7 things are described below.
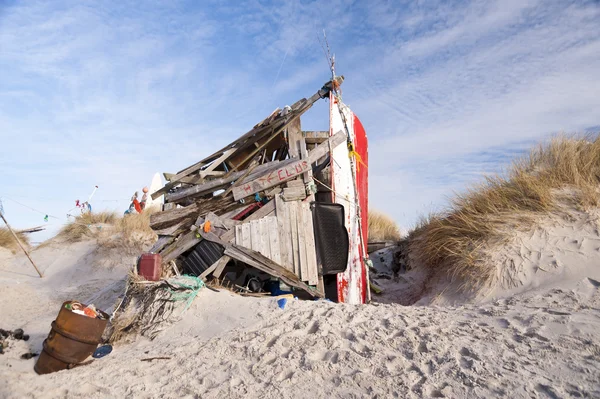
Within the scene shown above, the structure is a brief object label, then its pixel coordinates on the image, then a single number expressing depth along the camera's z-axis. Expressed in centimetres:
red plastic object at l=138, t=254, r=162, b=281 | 592
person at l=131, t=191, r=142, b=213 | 1399
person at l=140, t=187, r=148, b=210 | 1510
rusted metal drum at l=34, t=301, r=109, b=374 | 432
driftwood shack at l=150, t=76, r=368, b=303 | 623
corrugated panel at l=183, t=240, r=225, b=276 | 628
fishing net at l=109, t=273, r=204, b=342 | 524
